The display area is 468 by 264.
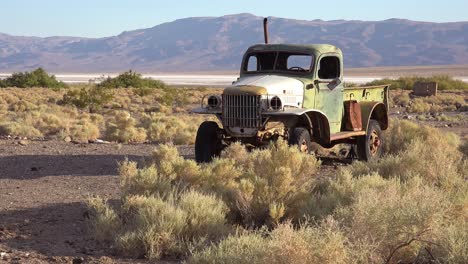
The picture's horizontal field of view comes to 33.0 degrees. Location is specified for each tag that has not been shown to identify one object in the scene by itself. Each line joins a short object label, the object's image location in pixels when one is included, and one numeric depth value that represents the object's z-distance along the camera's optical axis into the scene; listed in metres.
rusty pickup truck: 13.65
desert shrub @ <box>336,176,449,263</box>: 6.97
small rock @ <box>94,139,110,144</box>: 21.10
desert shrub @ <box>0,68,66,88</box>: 68.94
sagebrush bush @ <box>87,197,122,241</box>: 8.73
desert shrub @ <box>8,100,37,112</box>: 37.07
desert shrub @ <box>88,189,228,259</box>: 8.13
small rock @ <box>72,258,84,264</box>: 7.82
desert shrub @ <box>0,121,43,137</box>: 23.03
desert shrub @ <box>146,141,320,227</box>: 9.44
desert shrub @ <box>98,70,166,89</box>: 69.24
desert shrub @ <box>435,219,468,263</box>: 6.35
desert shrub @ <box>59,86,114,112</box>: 39.22
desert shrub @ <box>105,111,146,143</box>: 22.37
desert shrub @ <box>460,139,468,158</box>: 16.47
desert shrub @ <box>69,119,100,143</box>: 22.59
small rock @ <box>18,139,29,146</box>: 19.80
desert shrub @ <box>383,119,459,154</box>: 17.88
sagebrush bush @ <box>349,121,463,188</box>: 10.73
